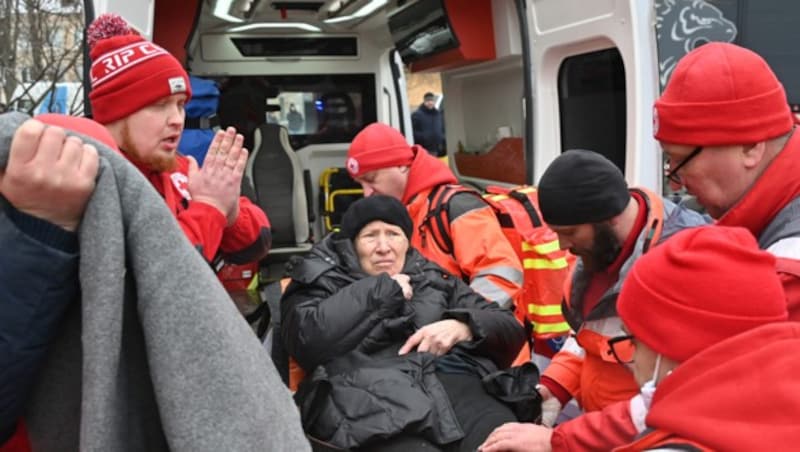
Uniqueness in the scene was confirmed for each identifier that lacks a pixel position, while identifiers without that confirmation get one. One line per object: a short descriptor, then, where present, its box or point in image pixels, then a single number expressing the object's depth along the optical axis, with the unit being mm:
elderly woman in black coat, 2172
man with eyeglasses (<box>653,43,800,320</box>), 1570
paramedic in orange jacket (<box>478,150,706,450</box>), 1903
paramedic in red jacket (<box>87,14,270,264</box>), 1737
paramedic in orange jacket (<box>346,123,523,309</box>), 2889
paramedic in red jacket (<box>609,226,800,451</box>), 1091
